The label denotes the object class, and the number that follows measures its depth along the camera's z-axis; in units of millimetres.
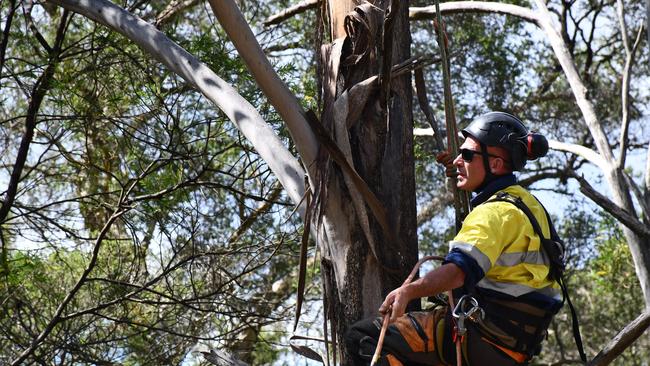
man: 6801
